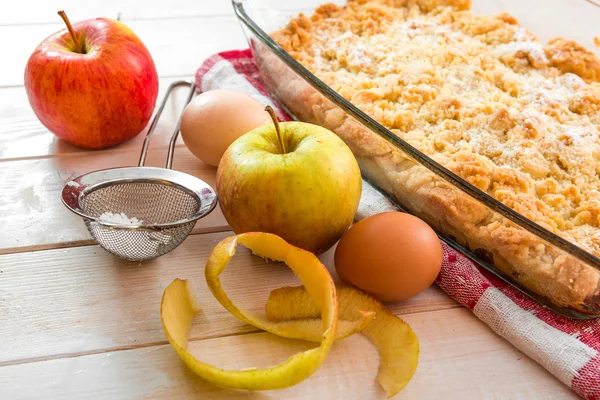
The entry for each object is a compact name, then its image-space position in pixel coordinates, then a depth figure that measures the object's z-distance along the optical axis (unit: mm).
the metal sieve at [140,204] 602
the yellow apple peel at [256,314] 547
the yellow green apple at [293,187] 593
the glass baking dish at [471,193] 580
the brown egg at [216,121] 683
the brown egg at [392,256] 582
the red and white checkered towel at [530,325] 567
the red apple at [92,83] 681
